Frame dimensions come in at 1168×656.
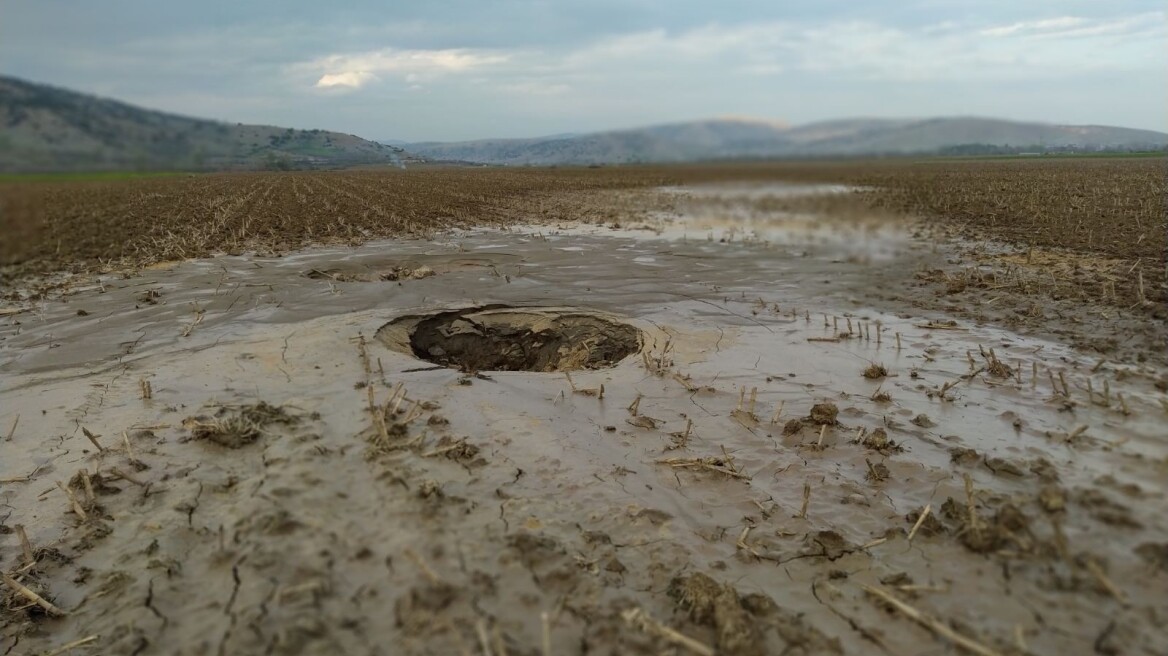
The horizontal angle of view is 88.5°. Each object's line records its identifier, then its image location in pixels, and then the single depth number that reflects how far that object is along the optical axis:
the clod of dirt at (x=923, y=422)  5.05
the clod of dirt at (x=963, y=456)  4.46
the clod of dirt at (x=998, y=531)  3.39
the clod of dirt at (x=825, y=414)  5.16
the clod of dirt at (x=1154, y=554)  3.10
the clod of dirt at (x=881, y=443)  4.72
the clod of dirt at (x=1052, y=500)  3.61
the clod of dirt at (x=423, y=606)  2.91
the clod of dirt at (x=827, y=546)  3.61
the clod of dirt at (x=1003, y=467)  4.21
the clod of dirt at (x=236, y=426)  4.69
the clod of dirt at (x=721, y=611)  2.88
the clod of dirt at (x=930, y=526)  3.69
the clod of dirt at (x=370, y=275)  10.66
